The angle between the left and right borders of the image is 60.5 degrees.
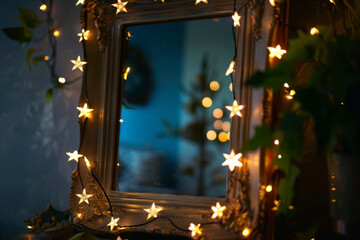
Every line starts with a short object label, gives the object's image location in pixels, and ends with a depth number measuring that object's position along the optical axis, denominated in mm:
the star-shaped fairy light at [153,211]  878
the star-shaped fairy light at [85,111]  992
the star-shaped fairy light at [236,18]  844
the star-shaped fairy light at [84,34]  1014
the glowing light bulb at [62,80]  1128
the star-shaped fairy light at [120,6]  976
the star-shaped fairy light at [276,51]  787
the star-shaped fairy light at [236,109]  816
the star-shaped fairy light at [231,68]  837
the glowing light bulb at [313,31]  802
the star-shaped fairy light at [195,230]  790
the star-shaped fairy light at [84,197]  958
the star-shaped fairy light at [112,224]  879
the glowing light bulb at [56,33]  1158
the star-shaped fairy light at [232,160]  803
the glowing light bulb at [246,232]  749
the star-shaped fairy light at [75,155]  986
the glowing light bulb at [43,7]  1162
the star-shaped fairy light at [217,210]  805
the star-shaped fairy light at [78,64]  1039
